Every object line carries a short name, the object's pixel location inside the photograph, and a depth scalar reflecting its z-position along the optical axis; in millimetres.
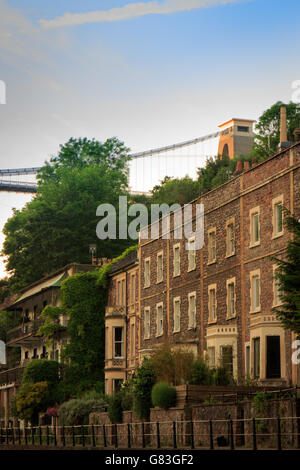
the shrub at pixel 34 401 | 66000
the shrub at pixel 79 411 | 55438
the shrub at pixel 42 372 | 67938
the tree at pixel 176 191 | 95000
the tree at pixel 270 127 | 85438
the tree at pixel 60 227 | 92188
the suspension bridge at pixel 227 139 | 145225
